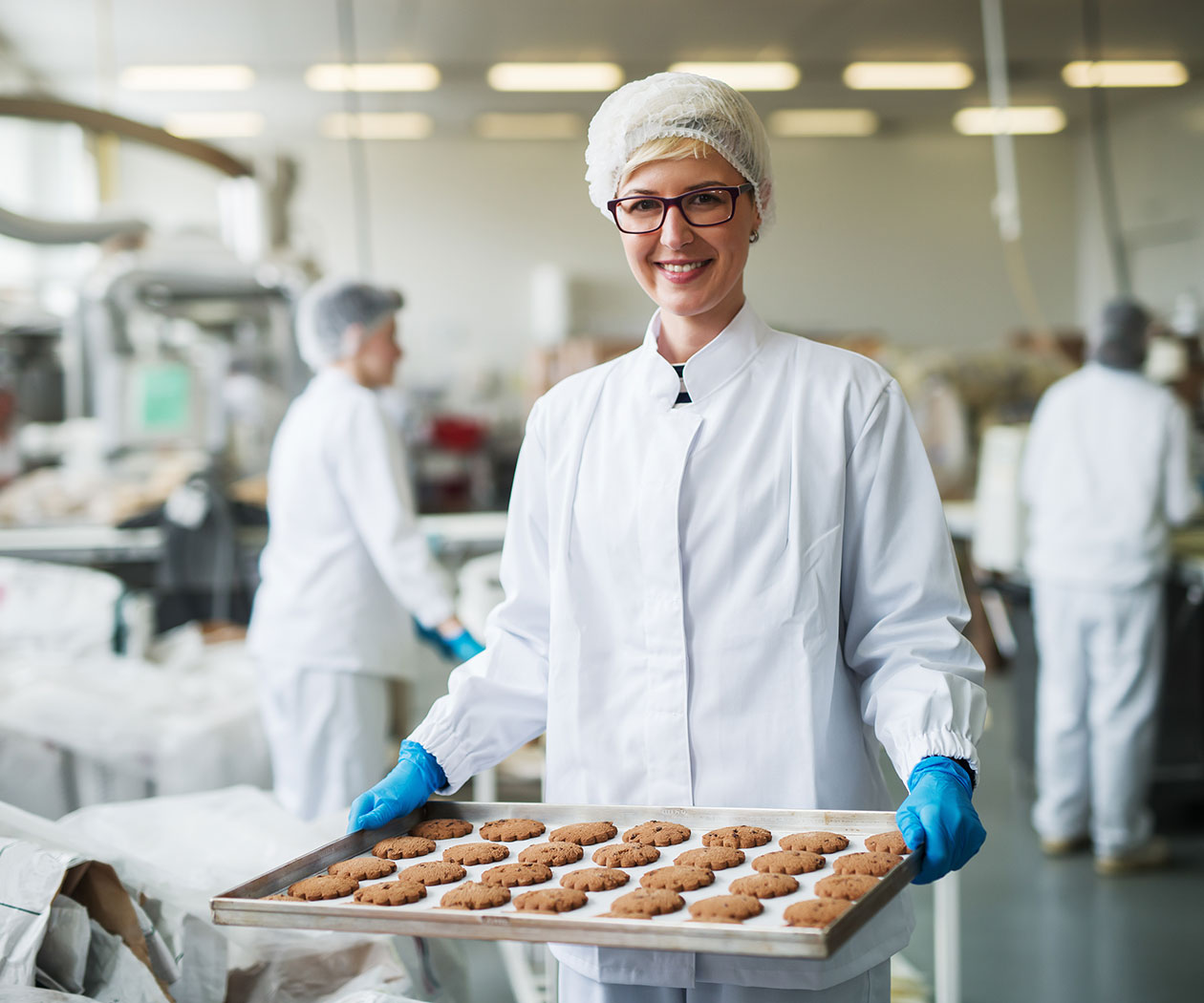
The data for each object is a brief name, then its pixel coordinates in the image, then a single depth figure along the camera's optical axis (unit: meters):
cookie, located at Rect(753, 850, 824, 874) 1.04
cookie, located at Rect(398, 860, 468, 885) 1.08
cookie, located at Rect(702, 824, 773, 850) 1.11
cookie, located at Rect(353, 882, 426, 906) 0.99
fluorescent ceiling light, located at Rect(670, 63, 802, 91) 8.61
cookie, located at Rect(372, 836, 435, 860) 1.15
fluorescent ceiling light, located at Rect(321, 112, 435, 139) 10.09
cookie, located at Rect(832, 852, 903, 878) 0.99
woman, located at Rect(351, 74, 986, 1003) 1.13
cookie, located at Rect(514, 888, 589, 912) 0.98
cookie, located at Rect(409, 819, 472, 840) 1.21
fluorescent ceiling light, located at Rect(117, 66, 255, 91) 8.55
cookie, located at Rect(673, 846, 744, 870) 1.07
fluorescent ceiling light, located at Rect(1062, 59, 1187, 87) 8.69
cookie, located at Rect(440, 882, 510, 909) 0.99
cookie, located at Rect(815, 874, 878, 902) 0.94
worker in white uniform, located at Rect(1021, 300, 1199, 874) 3.21
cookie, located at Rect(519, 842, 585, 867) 1.11
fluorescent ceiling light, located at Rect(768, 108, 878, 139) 10.22
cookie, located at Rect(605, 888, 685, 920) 0.98
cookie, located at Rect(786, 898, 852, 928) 0.88
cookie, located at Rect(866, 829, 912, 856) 1.03
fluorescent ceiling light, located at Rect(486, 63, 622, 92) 8.83
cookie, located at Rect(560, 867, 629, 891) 1.05
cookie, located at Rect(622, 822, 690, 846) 1.13
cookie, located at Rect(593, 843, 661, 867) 1.09
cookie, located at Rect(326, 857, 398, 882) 1.08
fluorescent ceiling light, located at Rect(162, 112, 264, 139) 9.62
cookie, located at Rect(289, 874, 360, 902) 1.01
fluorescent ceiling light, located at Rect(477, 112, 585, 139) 10.37
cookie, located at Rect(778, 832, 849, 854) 1.07
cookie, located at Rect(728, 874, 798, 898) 1.00
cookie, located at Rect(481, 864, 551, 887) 1.06
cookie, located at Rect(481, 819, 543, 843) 1.19
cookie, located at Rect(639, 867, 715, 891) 1.03
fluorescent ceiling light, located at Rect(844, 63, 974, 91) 8.97
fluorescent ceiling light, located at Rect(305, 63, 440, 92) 8.68
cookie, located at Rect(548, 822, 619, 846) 1.16
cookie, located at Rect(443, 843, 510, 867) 1.14
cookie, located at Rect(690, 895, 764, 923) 0.95
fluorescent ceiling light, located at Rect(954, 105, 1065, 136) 10.16
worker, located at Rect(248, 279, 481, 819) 2.38
